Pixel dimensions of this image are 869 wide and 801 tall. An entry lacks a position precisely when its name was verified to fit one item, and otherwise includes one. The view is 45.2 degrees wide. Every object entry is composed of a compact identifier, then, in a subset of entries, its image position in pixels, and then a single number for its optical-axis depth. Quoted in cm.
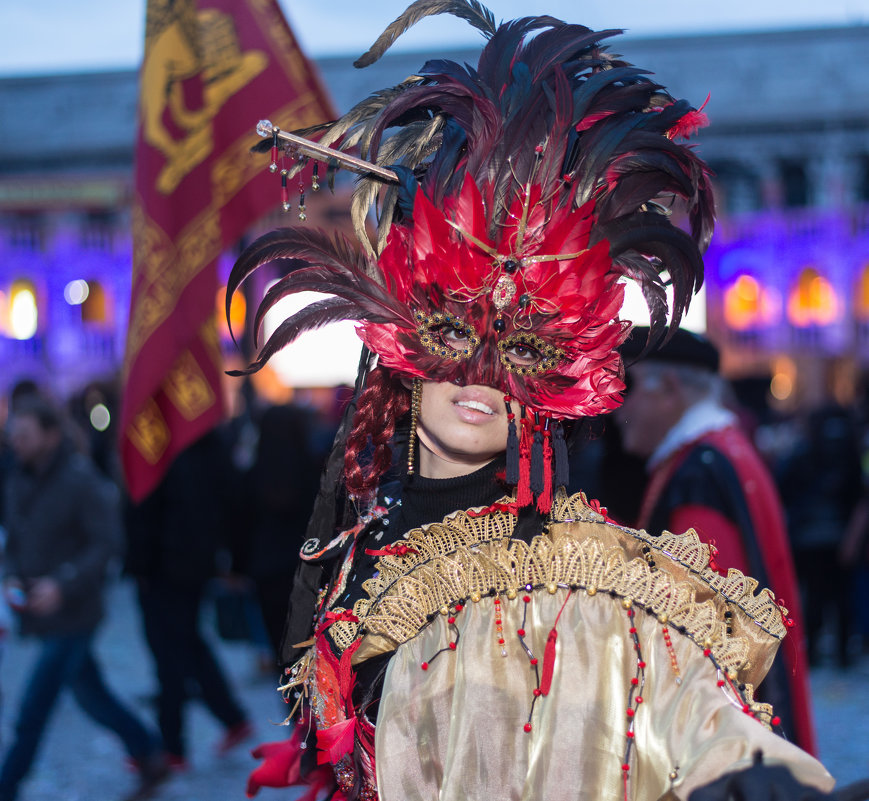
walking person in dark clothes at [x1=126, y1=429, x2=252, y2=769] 544
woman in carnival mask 163
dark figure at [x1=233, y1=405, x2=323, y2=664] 582
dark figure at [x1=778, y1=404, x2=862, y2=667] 791
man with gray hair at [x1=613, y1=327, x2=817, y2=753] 366
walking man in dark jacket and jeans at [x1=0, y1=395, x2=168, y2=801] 478
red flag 403
